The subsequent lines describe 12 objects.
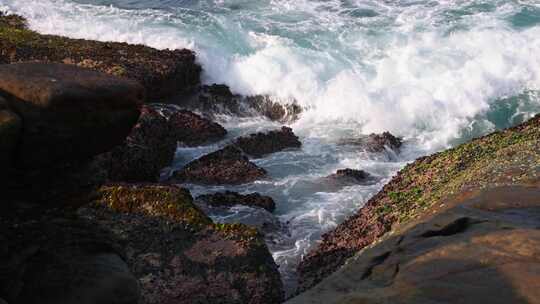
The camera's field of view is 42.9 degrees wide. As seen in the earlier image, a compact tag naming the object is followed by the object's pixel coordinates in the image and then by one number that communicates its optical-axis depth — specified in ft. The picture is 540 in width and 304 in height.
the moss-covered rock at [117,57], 80.28
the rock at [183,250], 41.34
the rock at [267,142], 73.87
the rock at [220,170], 65.62
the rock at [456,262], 28.09
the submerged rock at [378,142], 75.20
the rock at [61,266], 30.22
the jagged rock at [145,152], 59.62
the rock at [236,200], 59.47
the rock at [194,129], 74.95
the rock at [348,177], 66.54
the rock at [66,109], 28.22
